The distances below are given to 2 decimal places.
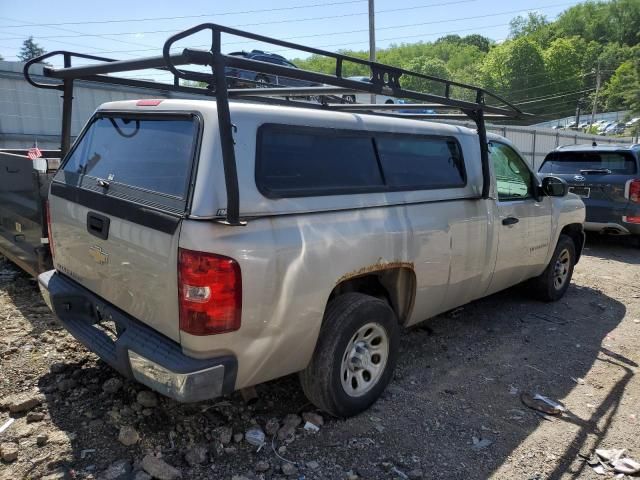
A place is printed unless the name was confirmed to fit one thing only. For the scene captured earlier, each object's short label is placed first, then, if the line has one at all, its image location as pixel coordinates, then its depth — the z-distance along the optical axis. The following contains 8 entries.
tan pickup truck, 2.39
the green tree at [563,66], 94.50
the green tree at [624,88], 59.50
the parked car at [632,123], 52.41
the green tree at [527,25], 116.00
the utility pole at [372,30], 20.55
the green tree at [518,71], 94.25
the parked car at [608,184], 7.95
